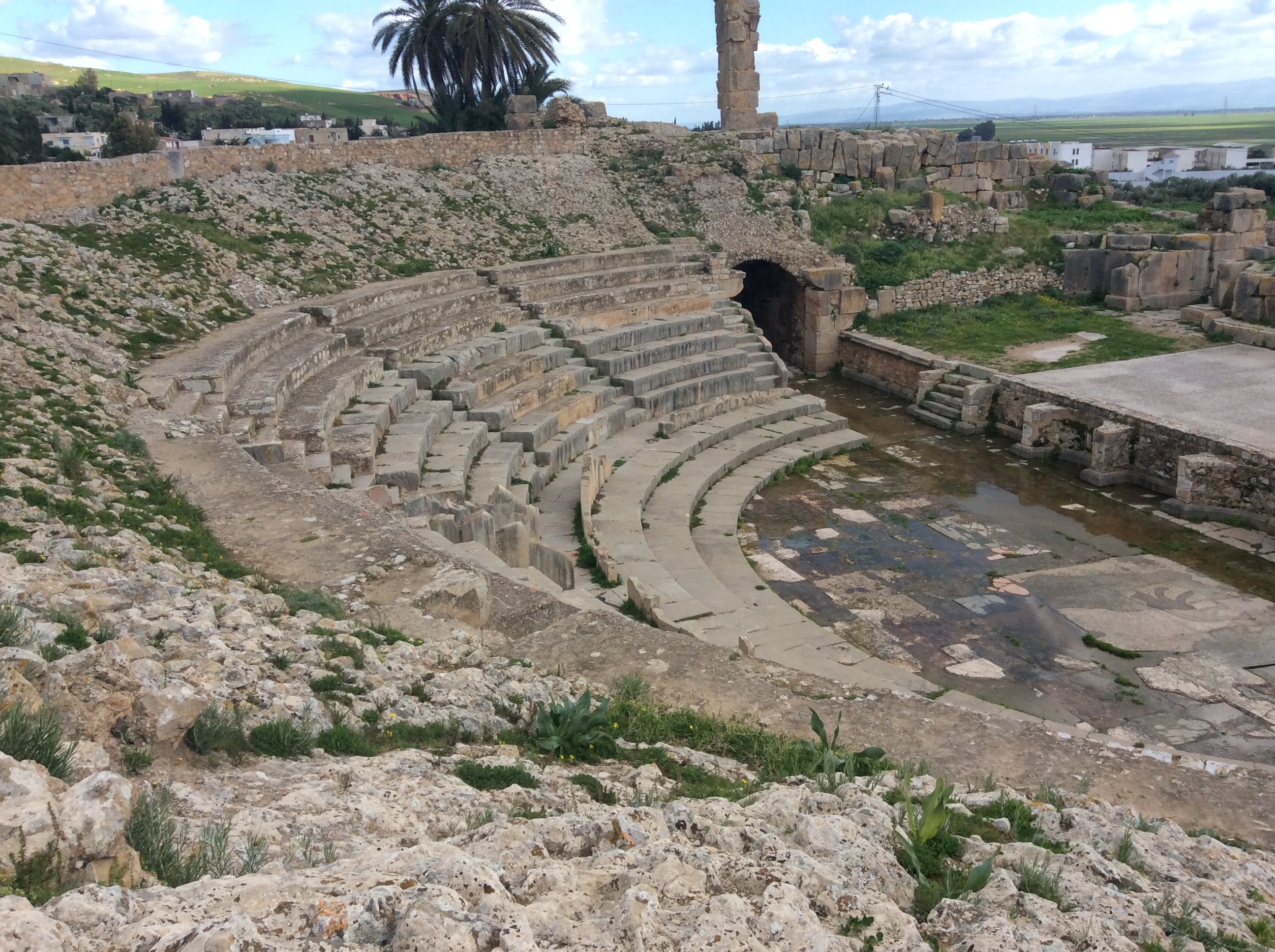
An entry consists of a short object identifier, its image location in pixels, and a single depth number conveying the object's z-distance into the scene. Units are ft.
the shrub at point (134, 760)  12.08
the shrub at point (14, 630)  13.61
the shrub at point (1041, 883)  12.10
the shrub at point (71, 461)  22.92
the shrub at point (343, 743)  14.35
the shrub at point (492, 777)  14.06
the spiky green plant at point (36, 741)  10.53
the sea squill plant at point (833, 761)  15.74
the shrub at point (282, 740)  13.75
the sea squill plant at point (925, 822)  12.96
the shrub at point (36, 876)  8.66
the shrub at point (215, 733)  13.03
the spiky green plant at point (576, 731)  16.10
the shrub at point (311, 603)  20.03
